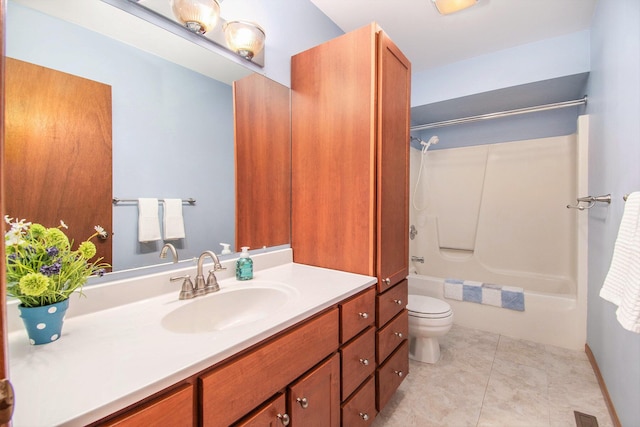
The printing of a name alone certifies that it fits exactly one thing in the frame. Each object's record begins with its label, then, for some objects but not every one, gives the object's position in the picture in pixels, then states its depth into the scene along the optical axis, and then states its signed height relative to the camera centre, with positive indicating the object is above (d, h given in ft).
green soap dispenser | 4.21 -0.90
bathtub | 7.09 -3.08
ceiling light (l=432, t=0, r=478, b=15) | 5.69 +4.20
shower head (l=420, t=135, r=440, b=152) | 9.56 +2.32
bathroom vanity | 1.75 -1.14
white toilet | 6.30 -2.70
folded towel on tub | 7.68 -2.49
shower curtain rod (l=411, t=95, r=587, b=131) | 7.18 +2.67
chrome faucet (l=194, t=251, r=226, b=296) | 3.56 -0.95
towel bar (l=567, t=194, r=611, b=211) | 5.08 +0.15
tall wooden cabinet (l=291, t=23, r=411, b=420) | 4.44 +0.67
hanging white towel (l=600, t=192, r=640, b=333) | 2.74 -0.72
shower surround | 7.32 -0.76
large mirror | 2.81 +1.18
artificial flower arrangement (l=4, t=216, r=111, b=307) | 2.12 -0.46
